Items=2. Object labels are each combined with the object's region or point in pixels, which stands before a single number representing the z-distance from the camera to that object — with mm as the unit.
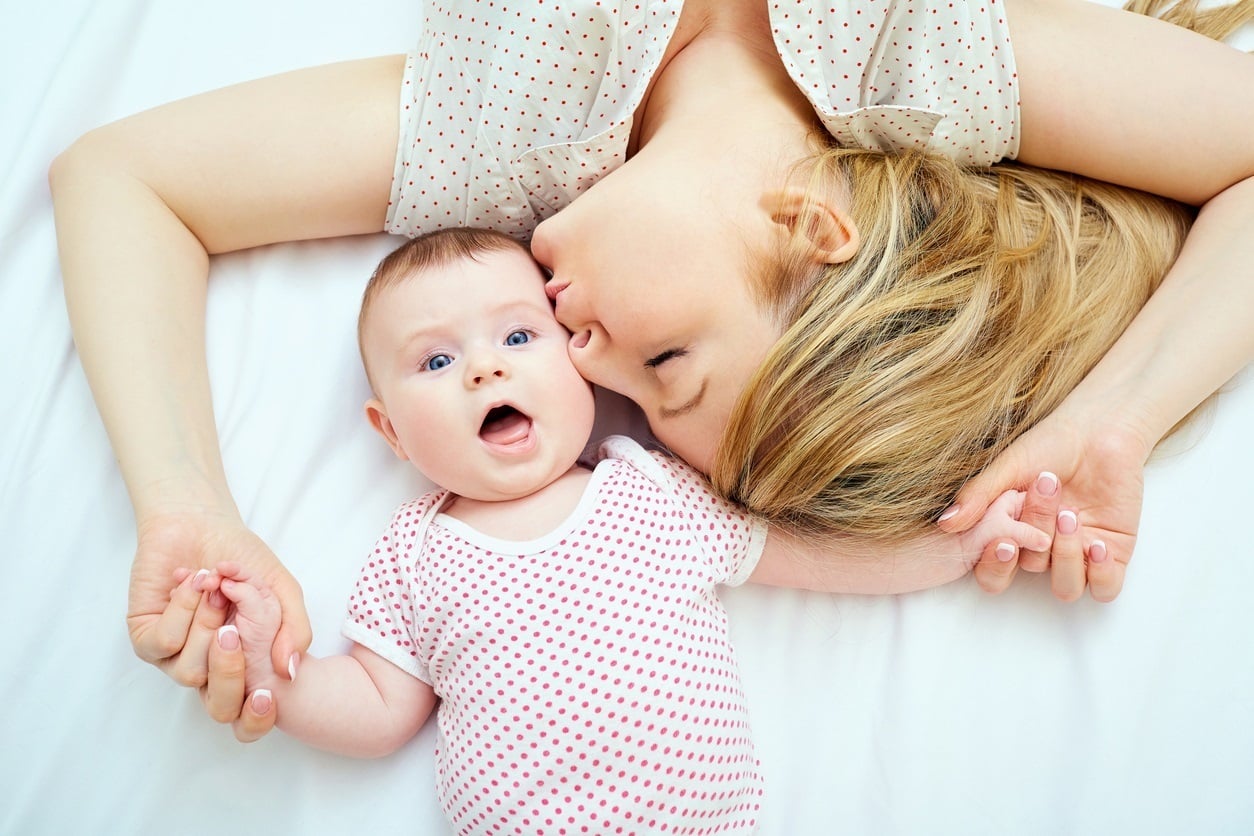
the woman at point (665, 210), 1014
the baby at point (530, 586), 970
